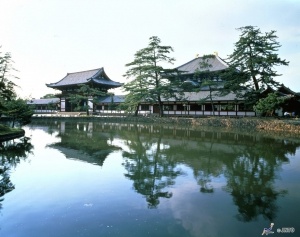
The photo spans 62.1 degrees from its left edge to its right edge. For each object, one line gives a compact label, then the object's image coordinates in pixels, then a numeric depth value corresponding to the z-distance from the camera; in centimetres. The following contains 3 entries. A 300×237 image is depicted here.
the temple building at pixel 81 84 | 5236
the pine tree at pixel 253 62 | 3041
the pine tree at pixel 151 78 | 3803
